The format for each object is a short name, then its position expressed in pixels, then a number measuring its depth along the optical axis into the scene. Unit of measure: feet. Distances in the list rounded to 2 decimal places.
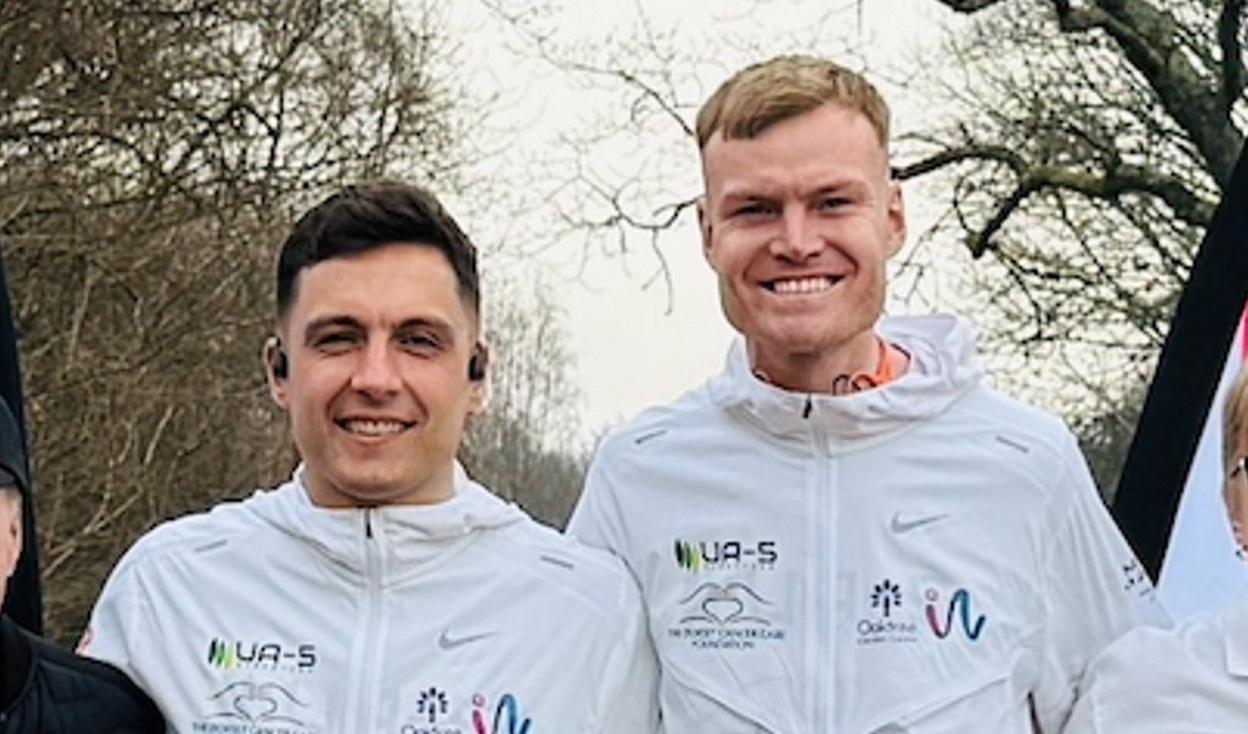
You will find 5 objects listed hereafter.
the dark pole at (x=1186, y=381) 13.26
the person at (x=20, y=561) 11.95
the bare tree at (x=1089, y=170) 46.75
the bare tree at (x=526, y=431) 96.48
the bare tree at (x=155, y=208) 37.93
